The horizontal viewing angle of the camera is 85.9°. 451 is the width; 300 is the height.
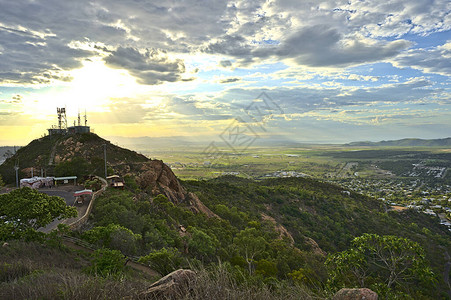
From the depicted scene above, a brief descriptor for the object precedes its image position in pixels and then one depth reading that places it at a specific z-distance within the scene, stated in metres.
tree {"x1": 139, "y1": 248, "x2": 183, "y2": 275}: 15.66
